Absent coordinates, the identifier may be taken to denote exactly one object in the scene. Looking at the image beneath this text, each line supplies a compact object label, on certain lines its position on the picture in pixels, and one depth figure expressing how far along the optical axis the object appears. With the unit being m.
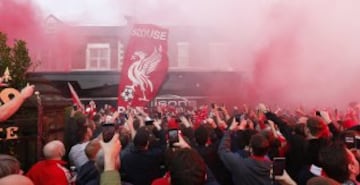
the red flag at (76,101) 10.65
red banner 11.76
